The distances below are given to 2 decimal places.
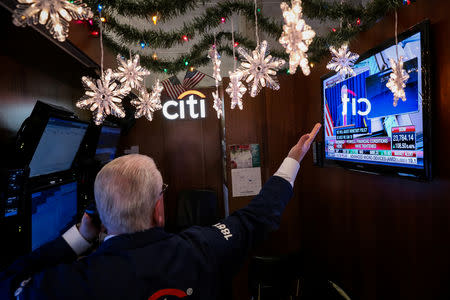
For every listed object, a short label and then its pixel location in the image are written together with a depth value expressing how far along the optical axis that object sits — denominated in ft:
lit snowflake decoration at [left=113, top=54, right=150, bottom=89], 5.28
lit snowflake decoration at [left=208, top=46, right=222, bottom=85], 5.91
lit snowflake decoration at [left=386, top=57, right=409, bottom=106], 4.38
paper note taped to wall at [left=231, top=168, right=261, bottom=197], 9.65
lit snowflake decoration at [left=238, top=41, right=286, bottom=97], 4.53
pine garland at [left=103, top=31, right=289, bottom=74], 8.00
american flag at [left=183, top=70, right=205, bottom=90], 9.43
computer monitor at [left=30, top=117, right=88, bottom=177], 4.97
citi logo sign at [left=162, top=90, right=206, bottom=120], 12.28
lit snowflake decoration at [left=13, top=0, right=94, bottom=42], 2.59
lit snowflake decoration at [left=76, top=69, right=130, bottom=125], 4.77
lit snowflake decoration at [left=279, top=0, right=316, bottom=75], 3.28
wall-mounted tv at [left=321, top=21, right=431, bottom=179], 4.48
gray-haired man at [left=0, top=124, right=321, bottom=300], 2.46
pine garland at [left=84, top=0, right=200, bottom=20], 5.51
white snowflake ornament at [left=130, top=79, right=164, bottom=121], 6.27
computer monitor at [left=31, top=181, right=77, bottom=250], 5.04
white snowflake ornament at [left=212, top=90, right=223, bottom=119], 7.26
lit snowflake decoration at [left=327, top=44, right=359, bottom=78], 4.93
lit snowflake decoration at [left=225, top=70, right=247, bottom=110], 5.44
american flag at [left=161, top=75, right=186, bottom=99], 9.90
